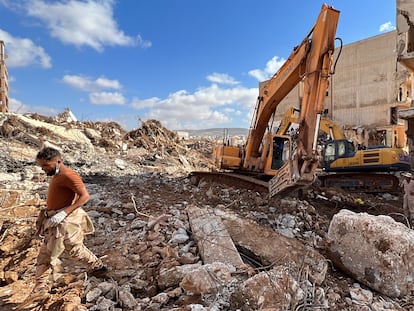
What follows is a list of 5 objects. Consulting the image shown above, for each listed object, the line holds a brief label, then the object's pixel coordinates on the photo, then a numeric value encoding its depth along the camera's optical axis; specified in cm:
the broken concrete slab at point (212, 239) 346
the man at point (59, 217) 307
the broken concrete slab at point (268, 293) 249
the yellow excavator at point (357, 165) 1046
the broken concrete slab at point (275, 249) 333
